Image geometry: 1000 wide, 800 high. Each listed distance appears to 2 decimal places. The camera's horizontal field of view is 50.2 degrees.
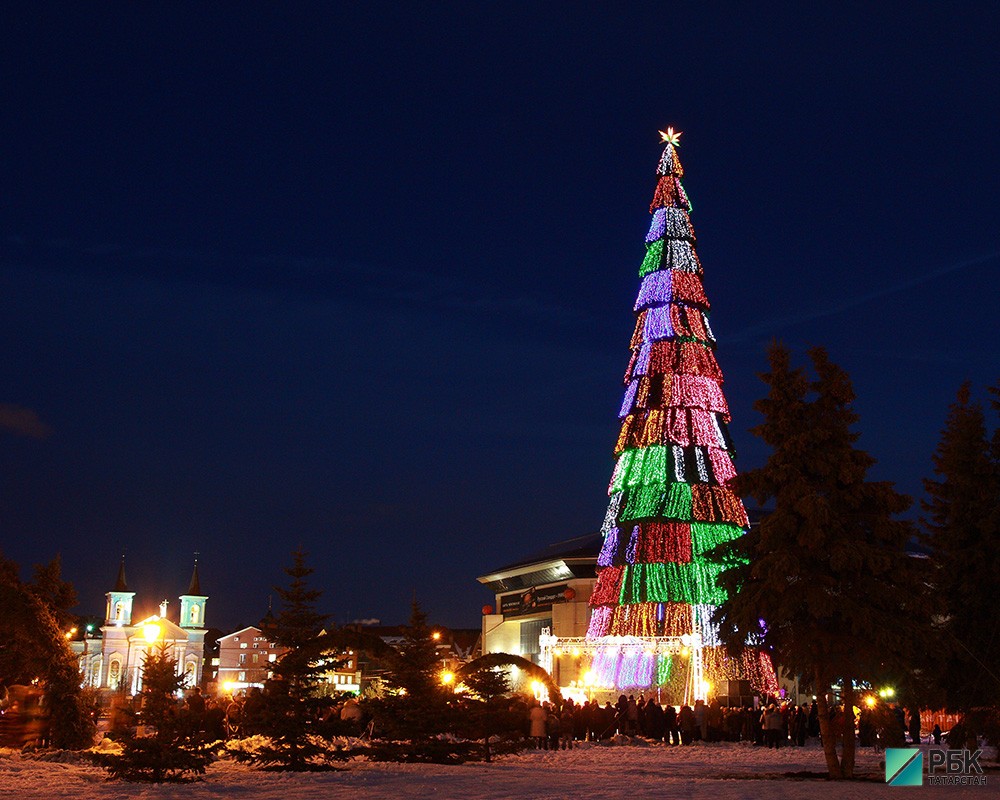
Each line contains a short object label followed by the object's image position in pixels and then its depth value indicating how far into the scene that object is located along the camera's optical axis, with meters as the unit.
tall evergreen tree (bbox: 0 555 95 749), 21.44
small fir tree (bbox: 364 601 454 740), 20.81
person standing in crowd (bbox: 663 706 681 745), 29.44
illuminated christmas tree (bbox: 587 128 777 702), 37.81
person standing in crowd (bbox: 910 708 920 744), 27.94
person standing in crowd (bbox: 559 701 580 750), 27.31
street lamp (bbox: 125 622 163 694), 24.58
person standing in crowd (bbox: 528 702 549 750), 25.95
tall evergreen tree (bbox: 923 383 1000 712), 21.92
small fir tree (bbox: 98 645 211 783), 17.34
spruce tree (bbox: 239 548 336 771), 18.95
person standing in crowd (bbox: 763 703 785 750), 27.64
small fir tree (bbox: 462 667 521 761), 22.41
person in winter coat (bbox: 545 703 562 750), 26.50
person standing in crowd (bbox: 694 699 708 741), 29.69
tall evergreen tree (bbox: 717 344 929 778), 19.30
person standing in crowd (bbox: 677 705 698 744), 29.45
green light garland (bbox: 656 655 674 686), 37.38
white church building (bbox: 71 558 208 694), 102.12
